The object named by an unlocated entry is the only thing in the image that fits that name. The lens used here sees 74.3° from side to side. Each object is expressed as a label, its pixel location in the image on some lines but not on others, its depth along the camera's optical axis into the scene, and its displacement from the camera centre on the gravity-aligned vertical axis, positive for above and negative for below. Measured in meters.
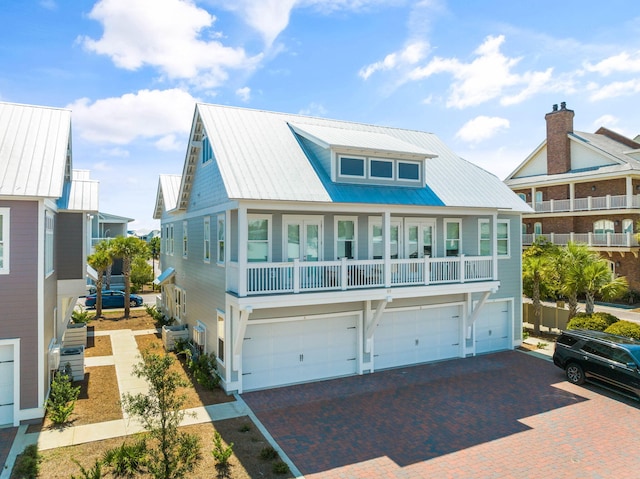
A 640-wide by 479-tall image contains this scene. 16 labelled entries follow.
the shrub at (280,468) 9.44 -5.00
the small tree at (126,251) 27.43 -0.38
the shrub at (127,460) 9.42 -4.83
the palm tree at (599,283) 19.52 -1.72
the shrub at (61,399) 11.78 -4.59
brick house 31.83 +4.77
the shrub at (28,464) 9.21 -4.96
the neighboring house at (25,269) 11.40 -0.64
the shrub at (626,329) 17.09 -3.41
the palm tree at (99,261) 26.34 -0.96
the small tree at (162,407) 8.39 -3.24
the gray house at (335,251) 14.19 -0.19
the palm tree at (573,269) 19.80 -1.08
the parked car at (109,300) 31.92 -4.11
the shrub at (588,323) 18.25 -3.39
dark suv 13.53 -3.89
